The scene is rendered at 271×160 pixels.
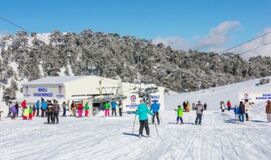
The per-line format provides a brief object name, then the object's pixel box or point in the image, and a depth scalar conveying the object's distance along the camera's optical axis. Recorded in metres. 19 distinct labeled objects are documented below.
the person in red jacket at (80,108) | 35.34
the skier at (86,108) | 36.45
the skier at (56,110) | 27.09
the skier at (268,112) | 27.67
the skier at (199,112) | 26.62
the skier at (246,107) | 29.15
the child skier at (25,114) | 32.35
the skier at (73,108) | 36.31
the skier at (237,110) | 28.62
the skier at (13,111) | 33.44
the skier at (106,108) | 36.69
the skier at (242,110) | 27.91
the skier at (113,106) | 36.11
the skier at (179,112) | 26.85
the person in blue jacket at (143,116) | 18.00
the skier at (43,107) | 34.31
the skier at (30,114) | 32.47
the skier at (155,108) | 25.48
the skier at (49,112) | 26.98
